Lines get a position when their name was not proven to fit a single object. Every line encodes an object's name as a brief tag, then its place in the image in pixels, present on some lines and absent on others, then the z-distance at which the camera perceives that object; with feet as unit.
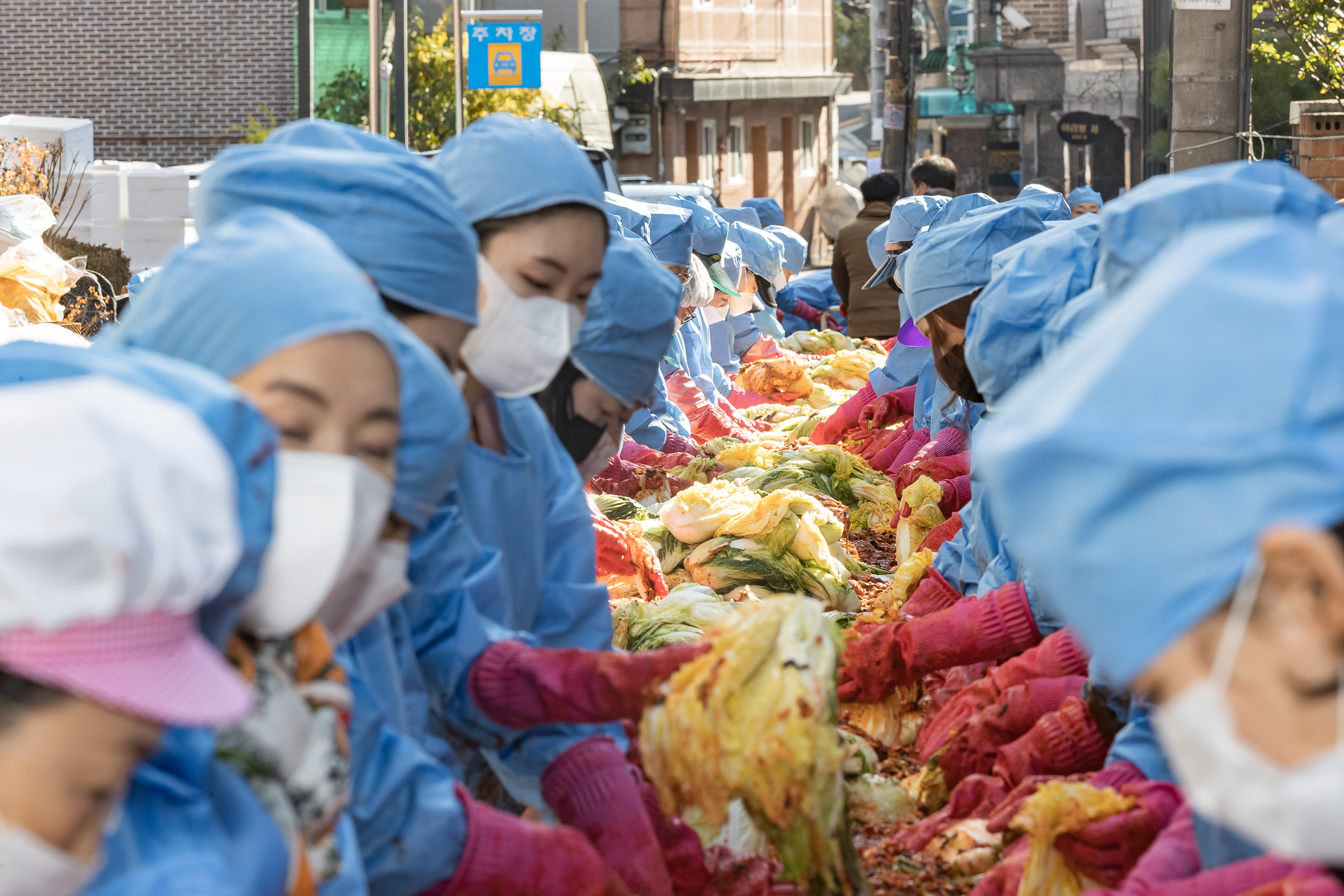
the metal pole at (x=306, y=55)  74.49
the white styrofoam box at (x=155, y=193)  41.91
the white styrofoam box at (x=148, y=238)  42.16
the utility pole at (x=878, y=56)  73.72
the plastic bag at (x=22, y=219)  25.43
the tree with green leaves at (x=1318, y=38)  28.71
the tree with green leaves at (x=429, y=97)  70.74
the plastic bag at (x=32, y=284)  21.71
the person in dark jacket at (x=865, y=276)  38.45
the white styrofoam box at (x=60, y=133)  45.96
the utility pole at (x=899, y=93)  60.44
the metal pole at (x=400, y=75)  63.72
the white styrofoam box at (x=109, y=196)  42.63
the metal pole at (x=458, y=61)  60.80
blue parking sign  63.16
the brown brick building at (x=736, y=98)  98.68
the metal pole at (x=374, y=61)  56.34
